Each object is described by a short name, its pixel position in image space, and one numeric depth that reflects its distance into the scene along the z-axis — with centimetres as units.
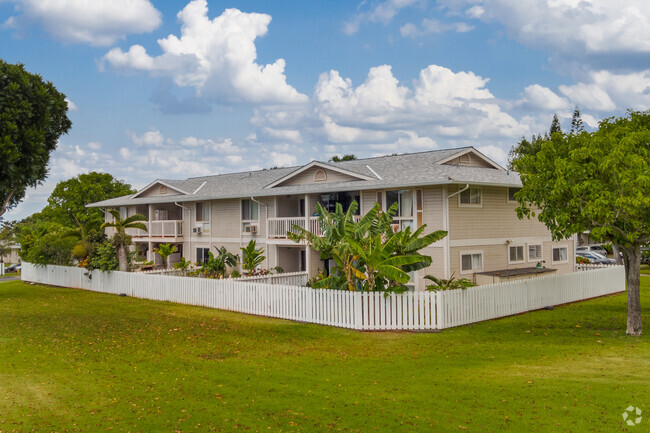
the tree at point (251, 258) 2902
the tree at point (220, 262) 3095
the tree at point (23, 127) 2586
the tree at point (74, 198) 6419
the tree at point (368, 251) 1859
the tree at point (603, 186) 1591
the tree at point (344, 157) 7038
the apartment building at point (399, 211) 2459
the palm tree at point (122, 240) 3027
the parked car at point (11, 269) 7575
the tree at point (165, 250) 3425
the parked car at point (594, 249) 4805
